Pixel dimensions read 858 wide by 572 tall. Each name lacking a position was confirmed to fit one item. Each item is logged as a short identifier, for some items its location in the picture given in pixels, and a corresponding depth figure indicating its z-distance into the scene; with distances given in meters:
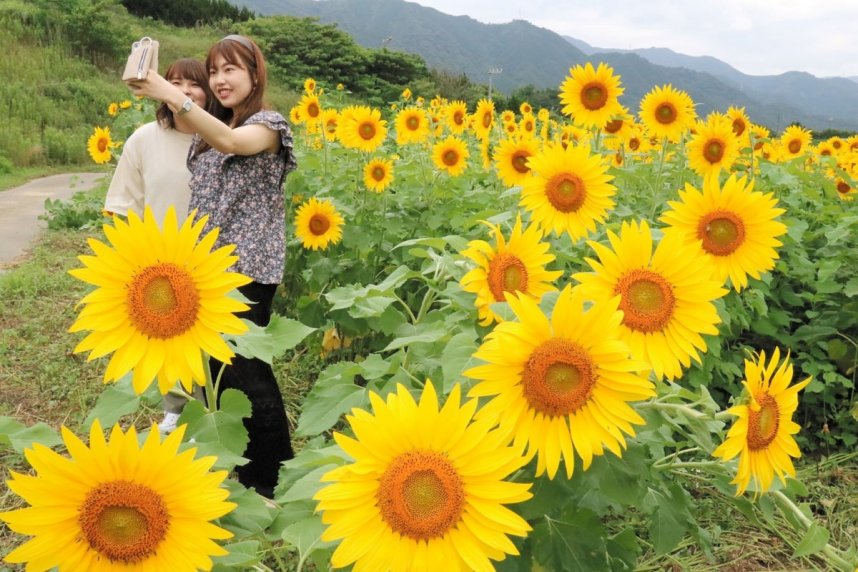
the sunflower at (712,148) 3.63
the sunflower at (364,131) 4.65
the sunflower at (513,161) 3.63
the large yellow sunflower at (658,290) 1.31
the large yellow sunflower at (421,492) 0.93
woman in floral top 2.82
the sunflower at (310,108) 5.54
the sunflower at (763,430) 1.18
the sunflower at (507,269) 1.42
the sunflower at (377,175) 4.46
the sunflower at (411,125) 5.33
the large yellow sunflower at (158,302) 1.12
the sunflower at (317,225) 4.03
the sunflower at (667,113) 3.88
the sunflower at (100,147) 6.84
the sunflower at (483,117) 5.61
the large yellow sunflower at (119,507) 0.91
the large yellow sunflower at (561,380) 1.06
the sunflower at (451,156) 4.69
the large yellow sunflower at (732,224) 1.76
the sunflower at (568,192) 2.26
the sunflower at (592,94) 3.58
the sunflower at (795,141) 6.26
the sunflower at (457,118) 6.00
